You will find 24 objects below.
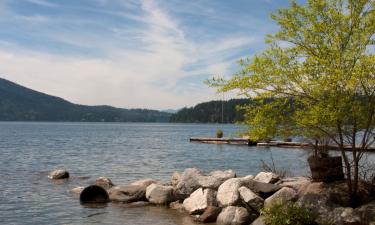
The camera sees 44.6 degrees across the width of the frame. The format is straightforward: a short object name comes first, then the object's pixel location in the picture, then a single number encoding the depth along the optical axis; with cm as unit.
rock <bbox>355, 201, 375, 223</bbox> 1416
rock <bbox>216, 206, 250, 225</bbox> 1606
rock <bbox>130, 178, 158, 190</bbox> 2259
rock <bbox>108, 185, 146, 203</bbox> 2148
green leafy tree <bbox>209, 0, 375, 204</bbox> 1424
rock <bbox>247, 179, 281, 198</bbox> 1770
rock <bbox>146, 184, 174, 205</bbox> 2066
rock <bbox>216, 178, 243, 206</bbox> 1733
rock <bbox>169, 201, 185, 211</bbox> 1955
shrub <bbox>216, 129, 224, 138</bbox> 7788
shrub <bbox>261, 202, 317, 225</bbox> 1427
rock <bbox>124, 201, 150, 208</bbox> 2070
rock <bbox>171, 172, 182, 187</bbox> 2466
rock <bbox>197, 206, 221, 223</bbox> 1706
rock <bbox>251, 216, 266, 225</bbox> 1514
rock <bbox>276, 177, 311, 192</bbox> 1759
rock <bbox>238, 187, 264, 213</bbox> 1677
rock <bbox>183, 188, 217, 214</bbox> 1812
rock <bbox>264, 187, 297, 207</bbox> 1625
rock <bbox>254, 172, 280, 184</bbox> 2005
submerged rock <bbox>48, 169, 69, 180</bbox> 3041
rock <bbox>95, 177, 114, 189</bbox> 2661
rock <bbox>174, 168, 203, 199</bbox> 2033
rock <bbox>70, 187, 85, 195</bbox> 2438
